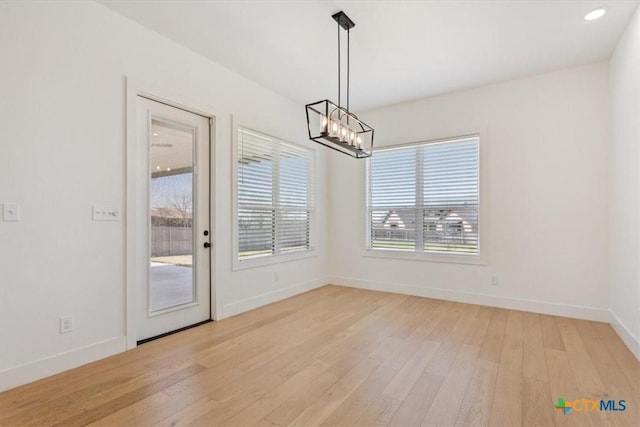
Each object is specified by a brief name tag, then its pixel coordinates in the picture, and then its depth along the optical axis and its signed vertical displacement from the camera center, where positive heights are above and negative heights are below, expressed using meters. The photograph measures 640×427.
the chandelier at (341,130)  2.79 +0.78
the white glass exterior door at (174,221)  3.18 -0.08
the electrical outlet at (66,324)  2.53 -0.90
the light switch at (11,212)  2.27 +0.01
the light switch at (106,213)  2.75 +0.00
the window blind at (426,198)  4.57 +0.24
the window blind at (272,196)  4.21 +0.26
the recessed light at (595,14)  2.84 +1.83
